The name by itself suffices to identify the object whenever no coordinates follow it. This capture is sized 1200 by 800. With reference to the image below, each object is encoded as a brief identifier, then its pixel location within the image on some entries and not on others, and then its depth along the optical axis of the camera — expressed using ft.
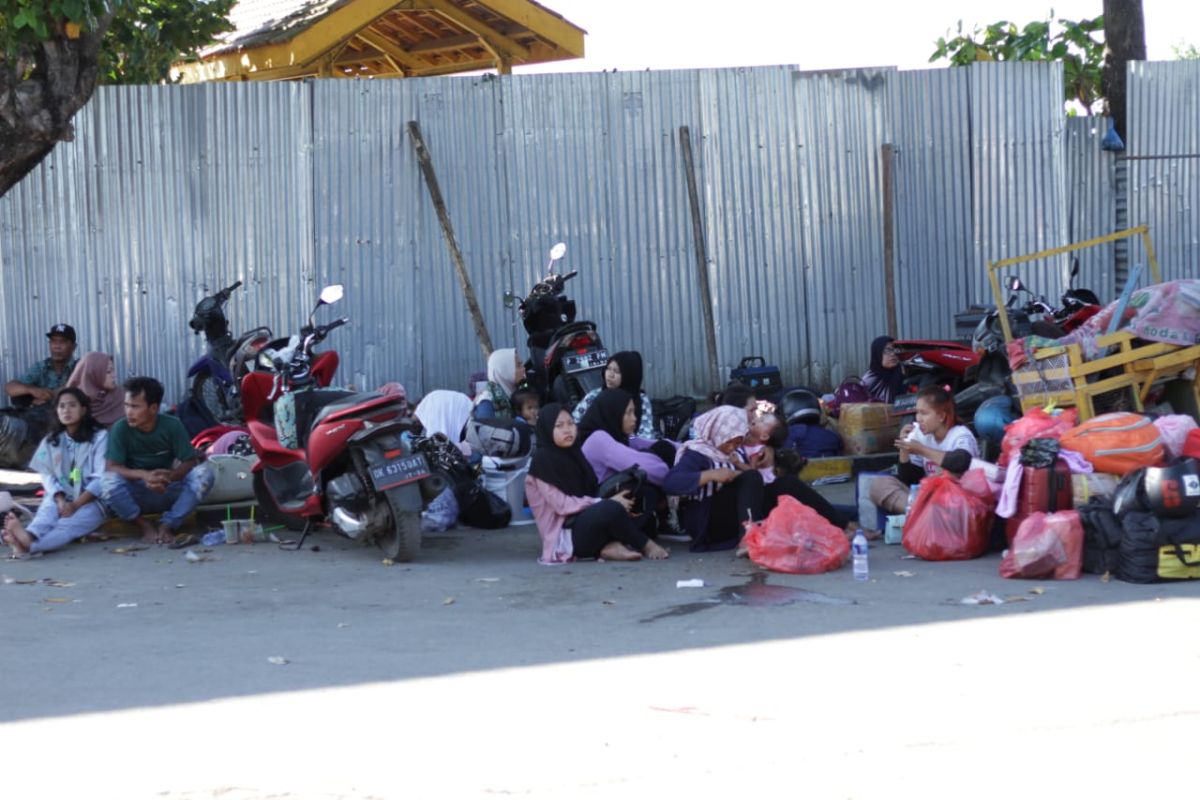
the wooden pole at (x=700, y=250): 42.80
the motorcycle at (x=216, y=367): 39.70
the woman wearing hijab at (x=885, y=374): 40.75
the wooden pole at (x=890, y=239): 43.80
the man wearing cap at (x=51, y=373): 38.96
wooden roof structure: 53.83
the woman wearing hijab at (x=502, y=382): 37.22
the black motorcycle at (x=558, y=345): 38.73
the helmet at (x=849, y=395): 41.11
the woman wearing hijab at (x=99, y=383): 35.19
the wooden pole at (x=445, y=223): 41.60
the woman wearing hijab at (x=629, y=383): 35.22
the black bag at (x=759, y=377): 42.37
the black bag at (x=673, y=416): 39.14
